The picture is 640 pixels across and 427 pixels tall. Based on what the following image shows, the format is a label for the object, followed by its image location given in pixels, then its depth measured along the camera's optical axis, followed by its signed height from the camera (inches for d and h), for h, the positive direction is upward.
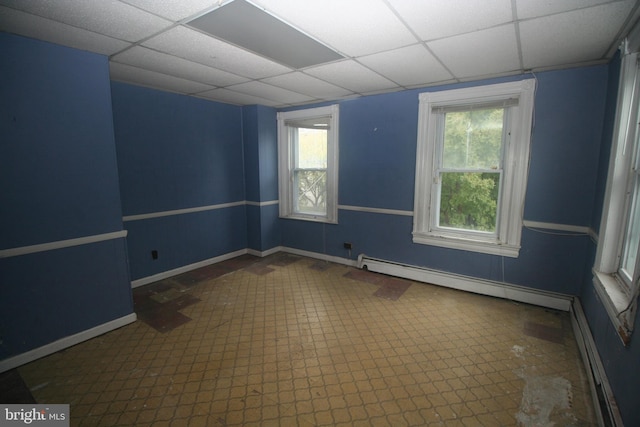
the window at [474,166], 120.4 +3.6
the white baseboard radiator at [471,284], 119.7 -51.1
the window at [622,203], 75.4 -7.7
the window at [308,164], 174.1 +6.3
